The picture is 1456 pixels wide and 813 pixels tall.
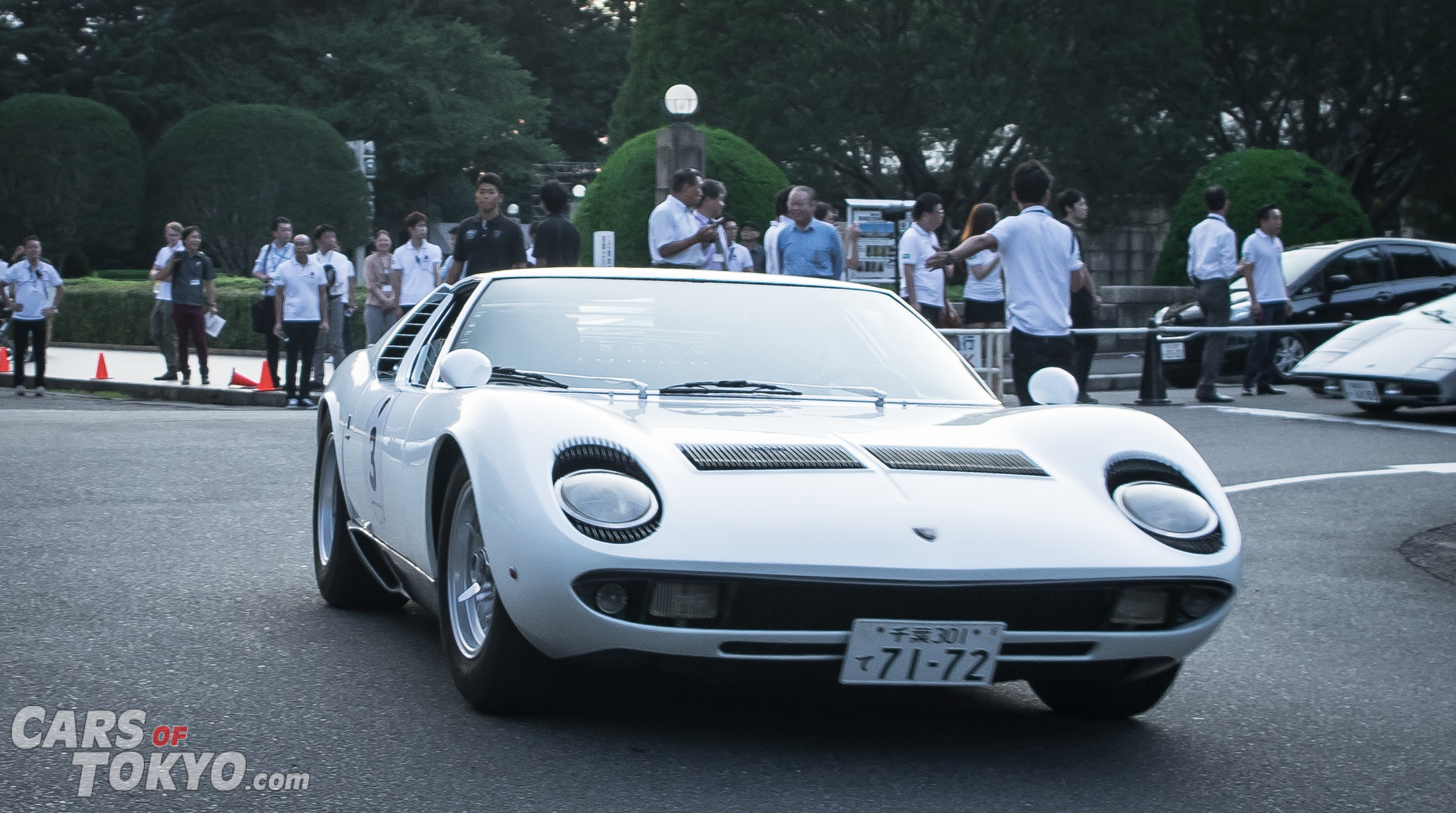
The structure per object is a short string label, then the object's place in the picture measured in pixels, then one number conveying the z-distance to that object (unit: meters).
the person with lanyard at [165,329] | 19.44
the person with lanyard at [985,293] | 12.67
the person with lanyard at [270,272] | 17.09
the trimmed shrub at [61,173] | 39.62
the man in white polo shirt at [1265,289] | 15.85
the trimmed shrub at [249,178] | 39.59
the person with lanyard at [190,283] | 18.50
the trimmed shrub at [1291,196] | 23.58
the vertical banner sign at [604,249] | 18.45
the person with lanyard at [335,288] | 17.19
